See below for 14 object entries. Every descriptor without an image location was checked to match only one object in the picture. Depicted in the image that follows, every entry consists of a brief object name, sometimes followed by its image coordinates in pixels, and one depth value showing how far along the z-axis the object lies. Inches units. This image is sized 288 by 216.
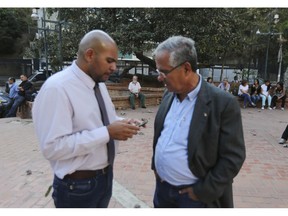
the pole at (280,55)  676.7
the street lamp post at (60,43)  534.2
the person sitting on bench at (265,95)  523.2
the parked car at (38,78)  746.2
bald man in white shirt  67.7
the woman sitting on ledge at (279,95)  524.7
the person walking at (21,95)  406.0
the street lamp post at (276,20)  644.9
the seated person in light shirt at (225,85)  549.0
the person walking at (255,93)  527.6
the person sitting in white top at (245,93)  523.8
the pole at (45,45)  661.0
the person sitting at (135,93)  463.5
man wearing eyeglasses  72.0
